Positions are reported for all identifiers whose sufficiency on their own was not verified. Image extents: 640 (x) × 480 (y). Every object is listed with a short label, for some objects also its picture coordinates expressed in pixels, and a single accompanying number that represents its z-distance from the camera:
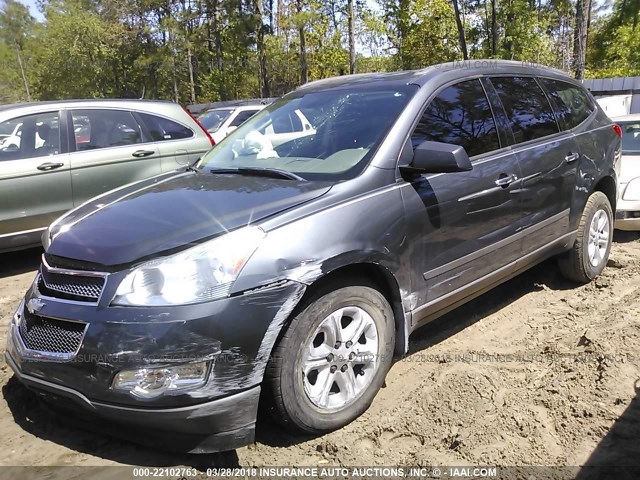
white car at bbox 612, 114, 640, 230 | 6.39
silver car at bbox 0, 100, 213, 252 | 5.52
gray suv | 2.34
